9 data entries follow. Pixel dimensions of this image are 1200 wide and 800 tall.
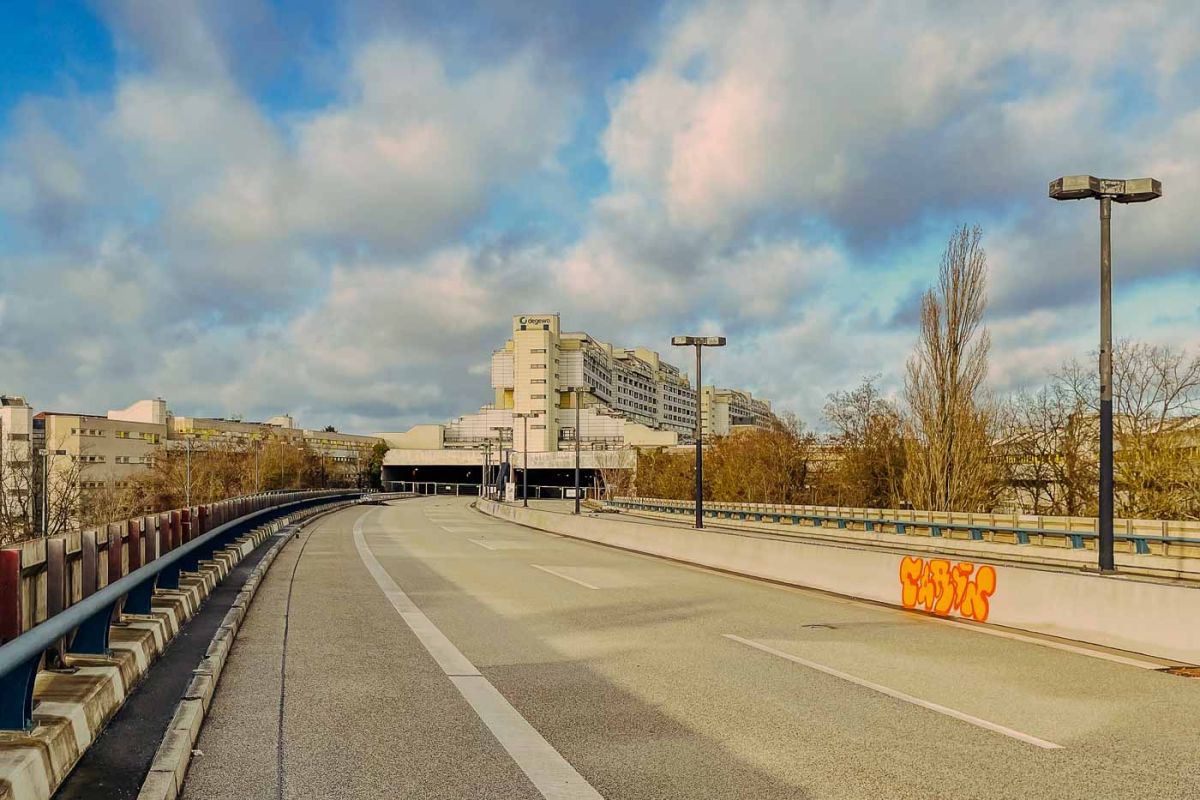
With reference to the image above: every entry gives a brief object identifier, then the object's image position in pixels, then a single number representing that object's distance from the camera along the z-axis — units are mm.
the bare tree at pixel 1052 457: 45781
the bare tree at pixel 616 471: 114025
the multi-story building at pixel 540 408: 162375
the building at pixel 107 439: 107125
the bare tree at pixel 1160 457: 36500
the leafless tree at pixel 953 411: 44938
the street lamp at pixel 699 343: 34594
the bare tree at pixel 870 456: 59250
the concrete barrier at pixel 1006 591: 11023
